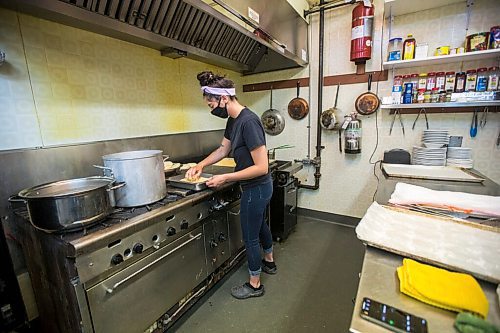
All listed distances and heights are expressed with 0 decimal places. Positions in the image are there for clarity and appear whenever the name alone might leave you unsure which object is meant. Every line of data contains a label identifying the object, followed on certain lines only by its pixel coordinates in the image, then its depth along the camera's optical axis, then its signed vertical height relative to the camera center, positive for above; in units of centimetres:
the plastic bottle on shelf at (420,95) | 225 +22
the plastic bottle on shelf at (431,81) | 223 +35
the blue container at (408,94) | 229 +25
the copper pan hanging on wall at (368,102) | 256 +22
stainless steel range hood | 122 +72
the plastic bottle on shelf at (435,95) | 218 +21
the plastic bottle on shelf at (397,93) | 234 +27
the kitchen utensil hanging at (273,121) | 319 +9
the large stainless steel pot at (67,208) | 94 -28
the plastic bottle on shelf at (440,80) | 220 +35
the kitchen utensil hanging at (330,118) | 273 +7
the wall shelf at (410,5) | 209 +103
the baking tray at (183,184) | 156 -35
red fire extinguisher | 232 +90
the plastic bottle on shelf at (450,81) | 215 +33
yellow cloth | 59 -45
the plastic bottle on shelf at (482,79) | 202 +31
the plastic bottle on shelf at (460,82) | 212 +31
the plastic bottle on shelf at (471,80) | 207 +31
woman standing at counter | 149 -23
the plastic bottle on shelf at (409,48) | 218 +66
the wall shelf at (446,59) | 194 +52
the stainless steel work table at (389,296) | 56 -48
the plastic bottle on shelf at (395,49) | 225 +70
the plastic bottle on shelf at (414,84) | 228 +34
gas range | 101 -65
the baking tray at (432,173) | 171 -42
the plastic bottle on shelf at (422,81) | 227 +36
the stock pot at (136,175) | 121 -21
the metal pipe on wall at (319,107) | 270 +21
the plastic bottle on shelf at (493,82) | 198 +28
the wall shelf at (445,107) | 202 +10
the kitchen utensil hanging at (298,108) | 299 +24
